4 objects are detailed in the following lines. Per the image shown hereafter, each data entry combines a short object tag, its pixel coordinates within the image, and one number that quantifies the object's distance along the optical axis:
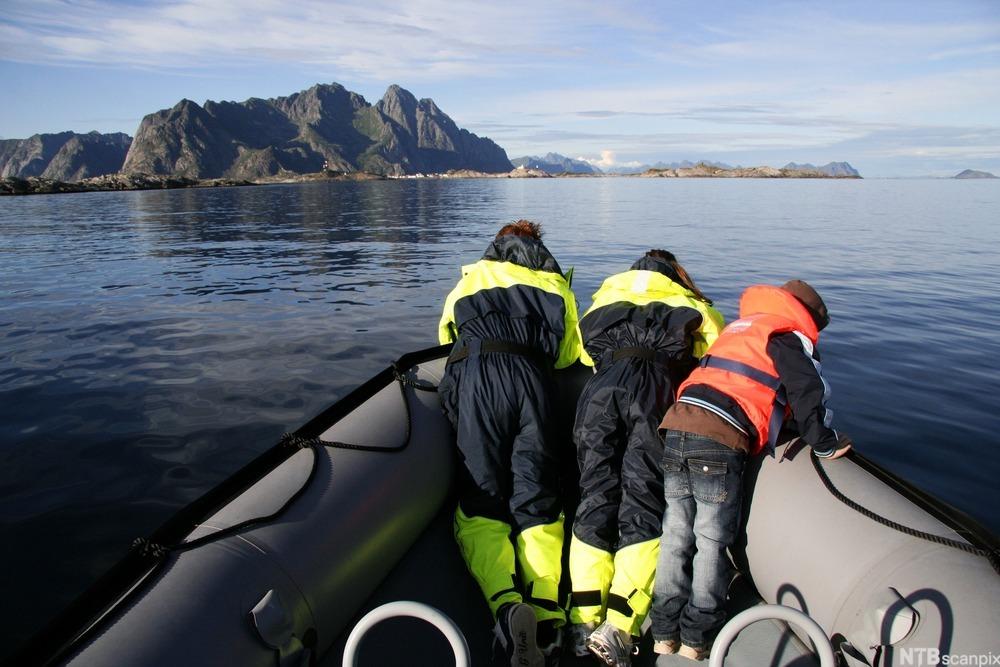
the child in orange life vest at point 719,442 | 2.38
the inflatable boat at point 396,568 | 1.82
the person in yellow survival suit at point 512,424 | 2.51
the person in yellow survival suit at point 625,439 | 2.48
